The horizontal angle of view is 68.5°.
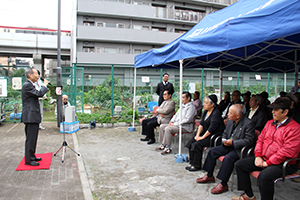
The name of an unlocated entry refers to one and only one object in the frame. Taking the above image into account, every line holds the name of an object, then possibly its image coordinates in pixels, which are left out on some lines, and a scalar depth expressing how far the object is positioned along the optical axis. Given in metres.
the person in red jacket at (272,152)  2.89
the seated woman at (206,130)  4.41
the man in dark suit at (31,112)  4.42
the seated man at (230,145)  3.50
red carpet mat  4.42
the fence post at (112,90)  10.38
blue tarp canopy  2.71
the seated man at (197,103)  7.19
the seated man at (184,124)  5.51
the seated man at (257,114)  4.14
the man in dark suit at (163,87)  7.61
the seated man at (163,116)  6.28
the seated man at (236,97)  6.09
